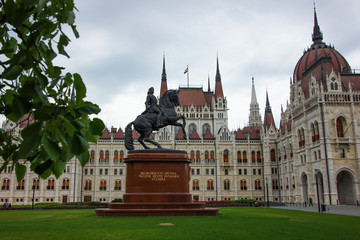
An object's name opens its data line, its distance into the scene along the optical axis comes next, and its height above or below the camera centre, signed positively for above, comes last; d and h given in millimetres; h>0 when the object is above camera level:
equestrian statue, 20391 +4004
